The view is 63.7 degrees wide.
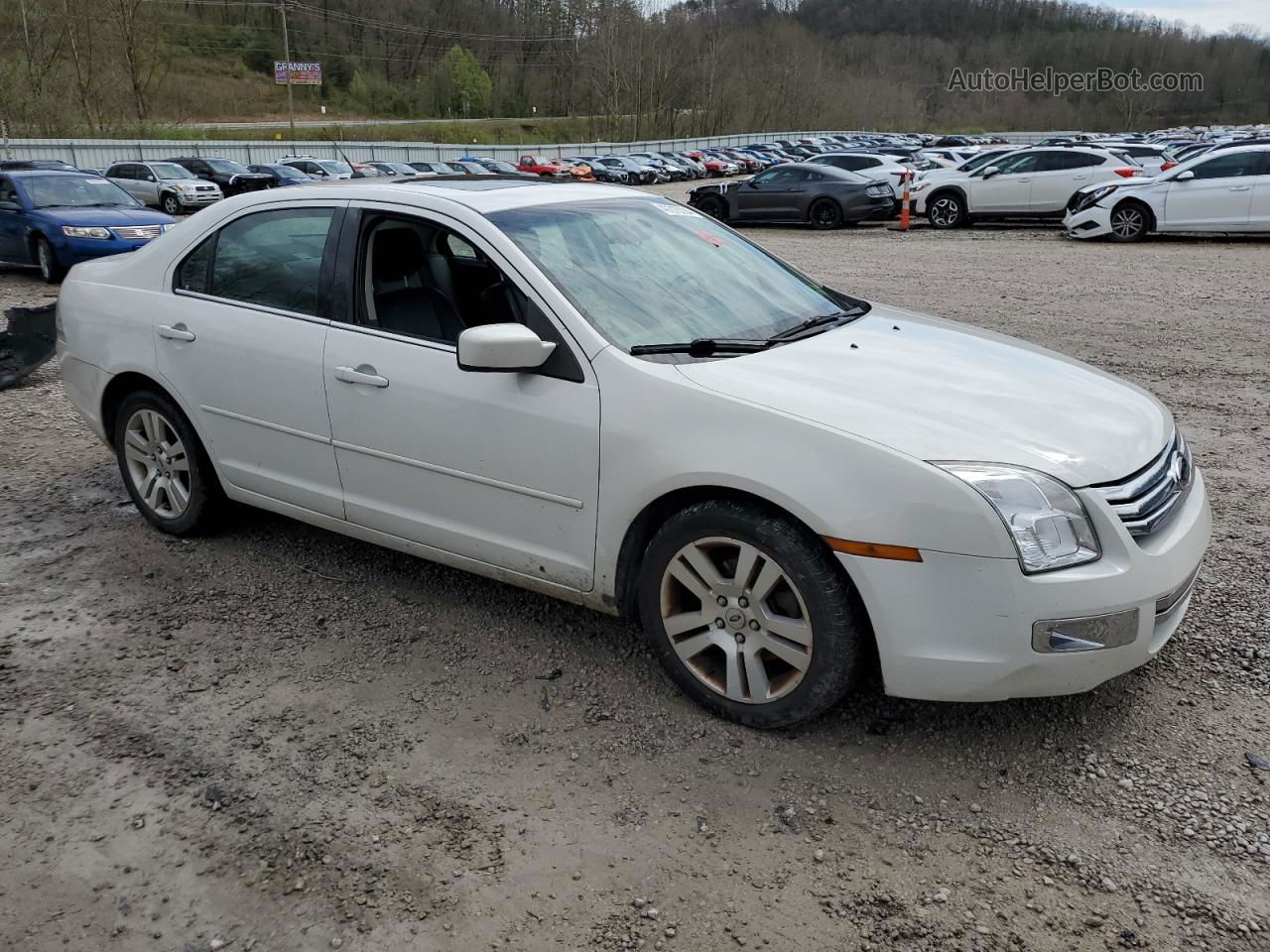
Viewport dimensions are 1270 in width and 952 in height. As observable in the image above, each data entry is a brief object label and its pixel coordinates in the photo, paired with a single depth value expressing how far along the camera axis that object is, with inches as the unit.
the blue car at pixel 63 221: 515.8
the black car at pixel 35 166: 637.3
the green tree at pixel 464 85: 4436.5
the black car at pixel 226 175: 1171.3
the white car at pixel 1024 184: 758.5
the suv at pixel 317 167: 1262.3
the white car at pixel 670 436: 110.1
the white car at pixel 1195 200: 620.4
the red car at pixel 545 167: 1716.3
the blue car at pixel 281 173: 1160.8
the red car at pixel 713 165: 2014.0
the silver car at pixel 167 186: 1050.7
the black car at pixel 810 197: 844.6
